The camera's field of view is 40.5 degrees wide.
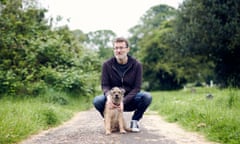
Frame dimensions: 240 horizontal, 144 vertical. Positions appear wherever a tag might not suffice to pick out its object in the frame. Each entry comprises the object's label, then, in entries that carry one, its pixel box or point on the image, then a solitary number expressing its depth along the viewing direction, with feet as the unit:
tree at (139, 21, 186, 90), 106.73
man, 19.92
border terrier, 18.69
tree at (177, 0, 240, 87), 60.75
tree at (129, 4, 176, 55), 142.41
